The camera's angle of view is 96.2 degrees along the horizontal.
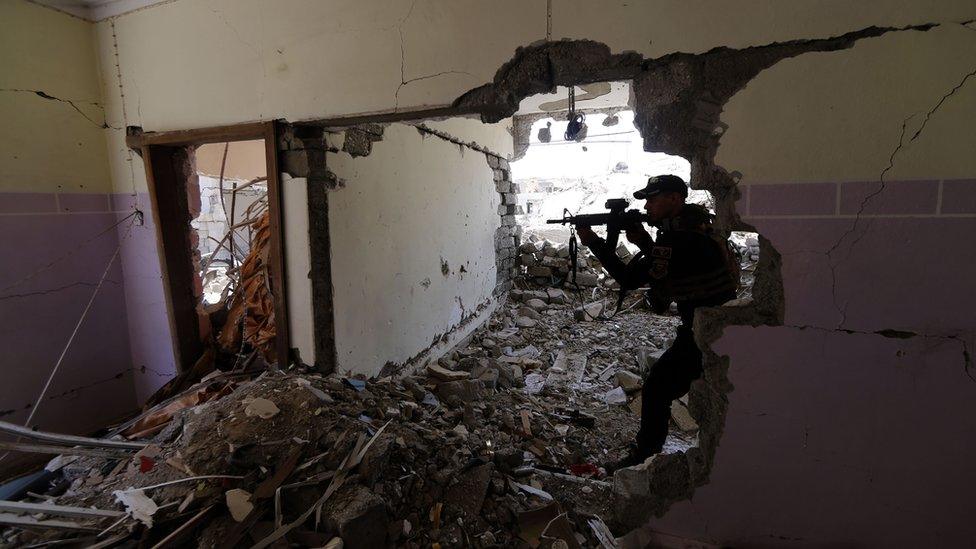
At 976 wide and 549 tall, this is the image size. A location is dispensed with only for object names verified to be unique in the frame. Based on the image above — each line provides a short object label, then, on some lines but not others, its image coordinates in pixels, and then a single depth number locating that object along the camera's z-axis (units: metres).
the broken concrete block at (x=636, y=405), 3.35
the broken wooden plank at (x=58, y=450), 1.92
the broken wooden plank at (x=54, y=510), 1.65
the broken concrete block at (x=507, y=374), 3.79
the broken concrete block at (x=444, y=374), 3.60
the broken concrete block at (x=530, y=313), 5.68
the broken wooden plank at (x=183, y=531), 1.57
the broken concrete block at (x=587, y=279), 6.47
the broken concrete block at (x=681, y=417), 3.07
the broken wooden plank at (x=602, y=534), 1.85
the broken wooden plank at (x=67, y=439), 1.96
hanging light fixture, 2.91
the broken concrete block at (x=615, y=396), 3.52
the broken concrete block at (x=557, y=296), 6.18
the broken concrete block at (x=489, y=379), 3.59
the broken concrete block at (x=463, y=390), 3.32
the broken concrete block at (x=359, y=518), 1.66
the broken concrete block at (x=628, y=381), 3.66
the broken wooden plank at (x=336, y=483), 1.61
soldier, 2.07
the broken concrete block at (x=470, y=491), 1.95
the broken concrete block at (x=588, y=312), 5.61
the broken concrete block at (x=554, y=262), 6.68
